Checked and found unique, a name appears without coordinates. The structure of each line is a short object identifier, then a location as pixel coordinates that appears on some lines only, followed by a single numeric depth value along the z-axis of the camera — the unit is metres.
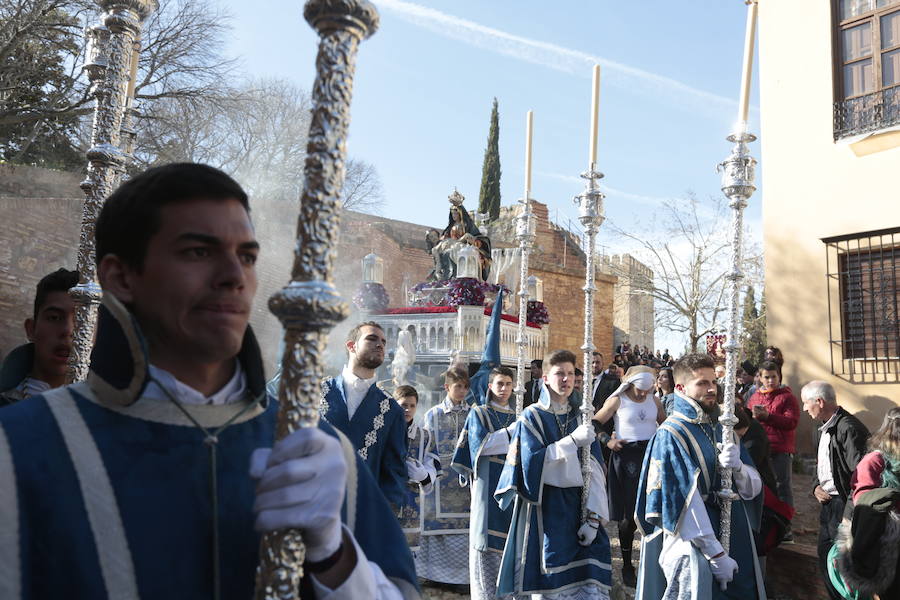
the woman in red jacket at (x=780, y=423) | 7.47
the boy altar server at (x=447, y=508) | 7.96
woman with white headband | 7.61
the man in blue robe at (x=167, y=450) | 1.28
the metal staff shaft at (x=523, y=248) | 7.05
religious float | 12.85
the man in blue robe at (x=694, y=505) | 4.50
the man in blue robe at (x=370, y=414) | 5.23
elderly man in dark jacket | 5.58
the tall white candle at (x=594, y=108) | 5.29
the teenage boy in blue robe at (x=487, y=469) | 6.74
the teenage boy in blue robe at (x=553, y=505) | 5.61
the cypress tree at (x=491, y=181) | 35.16
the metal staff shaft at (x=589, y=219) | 5.64
